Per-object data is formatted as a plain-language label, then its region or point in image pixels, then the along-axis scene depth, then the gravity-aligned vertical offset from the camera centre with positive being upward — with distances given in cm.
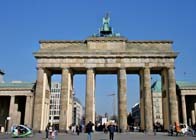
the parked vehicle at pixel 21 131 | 3041 -199
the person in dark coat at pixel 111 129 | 2241 -125
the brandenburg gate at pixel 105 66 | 4503 +857
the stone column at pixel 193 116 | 5444 -13
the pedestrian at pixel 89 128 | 2263 -119
